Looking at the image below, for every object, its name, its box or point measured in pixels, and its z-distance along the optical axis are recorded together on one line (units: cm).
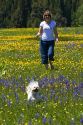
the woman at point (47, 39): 1942
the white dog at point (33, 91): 1039
